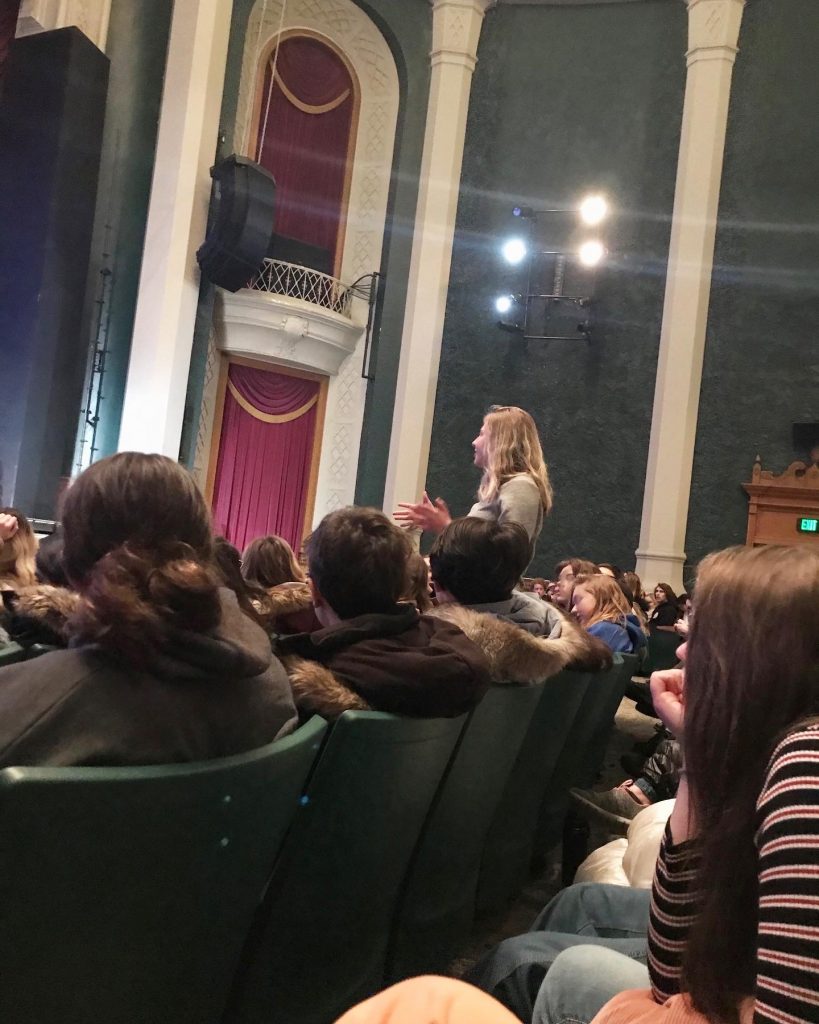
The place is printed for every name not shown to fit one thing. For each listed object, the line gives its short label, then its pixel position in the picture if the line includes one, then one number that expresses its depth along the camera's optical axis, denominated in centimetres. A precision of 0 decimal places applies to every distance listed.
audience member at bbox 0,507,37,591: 276
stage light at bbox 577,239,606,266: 898
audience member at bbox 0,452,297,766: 99
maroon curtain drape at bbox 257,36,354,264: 913
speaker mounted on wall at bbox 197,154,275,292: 684
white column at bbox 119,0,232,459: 693
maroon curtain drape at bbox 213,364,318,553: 903
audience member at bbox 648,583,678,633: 638
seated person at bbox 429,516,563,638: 210
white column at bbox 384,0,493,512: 914
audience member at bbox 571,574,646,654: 359
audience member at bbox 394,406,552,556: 262
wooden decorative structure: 832
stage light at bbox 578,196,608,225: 905
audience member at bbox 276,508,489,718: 139
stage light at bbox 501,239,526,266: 931
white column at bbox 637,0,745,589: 868
